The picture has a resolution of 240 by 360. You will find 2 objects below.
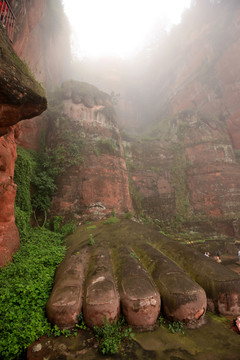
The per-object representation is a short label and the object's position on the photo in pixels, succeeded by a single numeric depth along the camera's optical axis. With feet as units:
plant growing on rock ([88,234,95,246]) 20.53
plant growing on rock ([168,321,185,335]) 10.89
